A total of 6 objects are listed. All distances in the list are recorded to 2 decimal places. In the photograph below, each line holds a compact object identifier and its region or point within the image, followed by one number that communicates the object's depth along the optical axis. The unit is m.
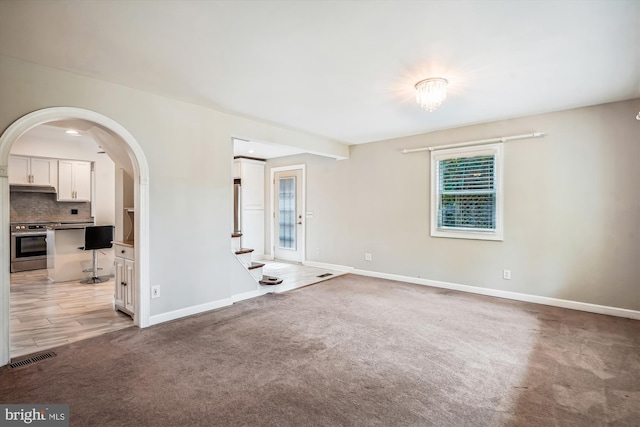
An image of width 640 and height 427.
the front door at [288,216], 7.13
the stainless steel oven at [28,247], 6.08
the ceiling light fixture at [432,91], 3.03
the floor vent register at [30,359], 2.49
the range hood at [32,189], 6.23
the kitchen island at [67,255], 5.38
